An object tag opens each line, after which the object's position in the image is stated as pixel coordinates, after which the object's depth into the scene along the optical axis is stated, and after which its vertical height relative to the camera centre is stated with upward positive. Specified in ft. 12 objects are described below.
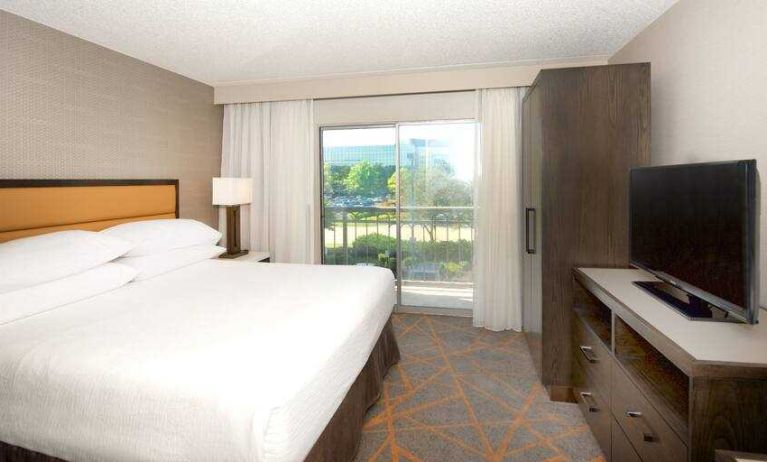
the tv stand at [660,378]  3.89 -1.86
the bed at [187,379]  4.10 -1.72
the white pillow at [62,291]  6.13 -1.08
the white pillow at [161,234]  9.09 -0.16
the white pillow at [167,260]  8.80 -0.75
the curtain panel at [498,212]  12.62 +0.51
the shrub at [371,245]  16.49 -0.70
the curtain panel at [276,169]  14.28 +2.15
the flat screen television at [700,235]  4.38 -0.08
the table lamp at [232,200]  12.83 +0.92
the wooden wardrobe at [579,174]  8.05 +1.11
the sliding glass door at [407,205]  14.21 +0.87
